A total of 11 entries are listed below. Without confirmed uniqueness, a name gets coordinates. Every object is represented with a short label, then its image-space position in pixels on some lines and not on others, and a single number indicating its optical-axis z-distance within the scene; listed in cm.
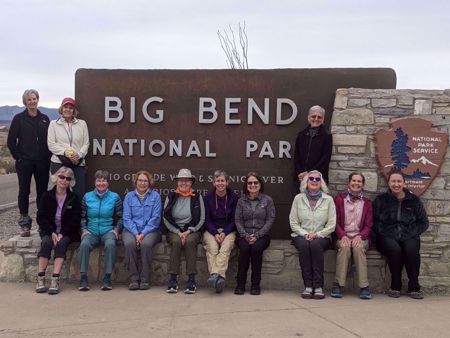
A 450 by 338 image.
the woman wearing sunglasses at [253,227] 556
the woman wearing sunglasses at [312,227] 540
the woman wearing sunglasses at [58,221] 563
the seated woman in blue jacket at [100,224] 566
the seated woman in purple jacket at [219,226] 554
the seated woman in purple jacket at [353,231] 543
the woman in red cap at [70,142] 621
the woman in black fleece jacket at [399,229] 545
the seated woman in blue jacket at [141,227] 566
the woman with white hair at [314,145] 595
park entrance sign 651
